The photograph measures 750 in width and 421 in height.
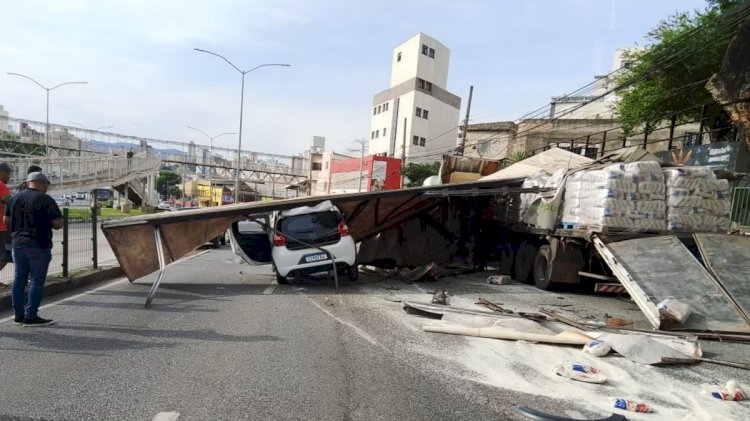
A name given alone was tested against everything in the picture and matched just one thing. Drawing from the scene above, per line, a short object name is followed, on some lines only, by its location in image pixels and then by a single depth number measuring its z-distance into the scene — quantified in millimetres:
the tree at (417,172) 46469
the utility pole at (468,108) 33719
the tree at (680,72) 18719
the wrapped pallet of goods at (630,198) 8938
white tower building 60594
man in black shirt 6203
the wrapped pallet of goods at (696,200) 8953
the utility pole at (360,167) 45475
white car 10188
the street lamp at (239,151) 37828
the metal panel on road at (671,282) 6777
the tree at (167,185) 120250
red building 46406
